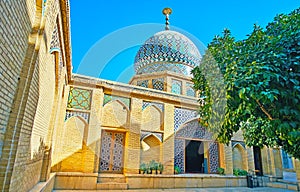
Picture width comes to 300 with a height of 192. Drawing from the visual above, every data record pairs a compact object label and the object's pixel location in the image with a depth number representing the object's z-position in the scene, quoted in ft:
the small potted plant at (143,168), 24.00
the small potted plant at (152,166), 24.48
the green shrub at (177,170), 26.10
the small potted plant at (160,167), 24.70
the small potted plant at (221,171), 28.86
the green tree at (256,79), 9.98
